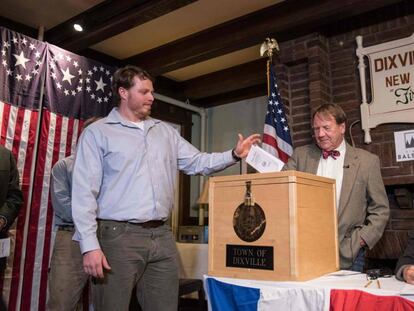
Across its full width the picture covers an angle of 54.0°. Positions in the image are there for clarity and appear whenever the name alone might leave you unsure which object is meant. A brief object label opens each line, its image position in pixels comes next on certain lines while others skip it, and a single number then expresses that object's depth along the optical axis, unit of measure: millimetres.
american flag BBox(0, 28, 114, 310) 3016
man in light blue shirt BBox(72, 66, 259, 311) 1569
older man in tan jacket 1777
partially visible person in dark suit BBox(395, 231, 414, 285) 1228
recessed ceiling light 3363
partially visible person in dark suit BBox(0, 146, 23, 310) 2525
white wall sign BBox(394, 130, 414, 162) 2953
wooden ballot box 1255
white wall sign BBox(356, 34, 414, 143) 2982
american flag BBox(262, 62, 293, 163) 3242
